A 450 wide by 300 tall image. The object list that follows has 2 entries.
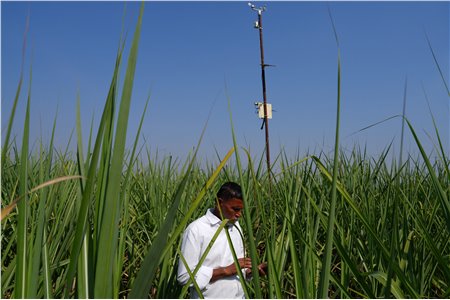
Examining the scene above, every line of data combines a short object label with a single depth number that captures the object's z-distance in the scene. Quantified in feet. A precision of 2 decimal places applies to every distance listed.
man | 7.11
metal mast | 26.70
